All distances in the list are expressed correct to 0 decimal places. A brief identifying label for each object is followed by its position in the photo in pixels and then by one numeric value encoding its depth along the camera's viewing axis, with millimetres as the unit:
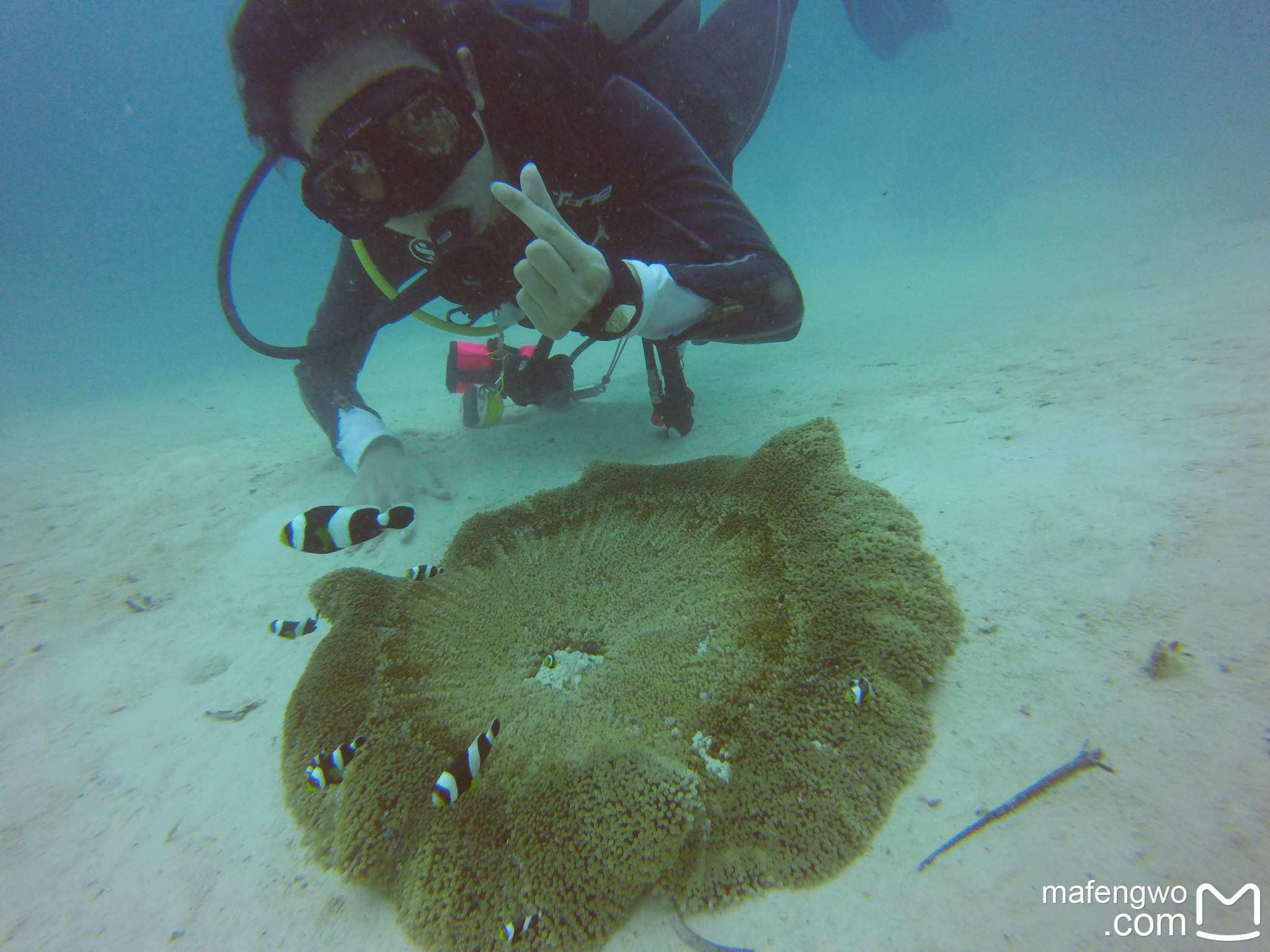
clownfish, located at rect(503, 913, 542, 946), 388
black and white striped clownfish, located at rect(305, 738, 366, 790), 444
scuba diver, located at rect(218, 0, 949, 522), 543
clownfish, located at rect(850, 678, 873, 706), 431
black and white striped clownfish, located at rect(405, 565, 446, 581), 552
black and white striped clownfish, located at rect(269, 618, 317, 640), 572
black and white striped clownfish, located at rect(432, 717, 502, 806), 421
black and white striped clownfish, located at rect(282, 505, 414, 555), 584
